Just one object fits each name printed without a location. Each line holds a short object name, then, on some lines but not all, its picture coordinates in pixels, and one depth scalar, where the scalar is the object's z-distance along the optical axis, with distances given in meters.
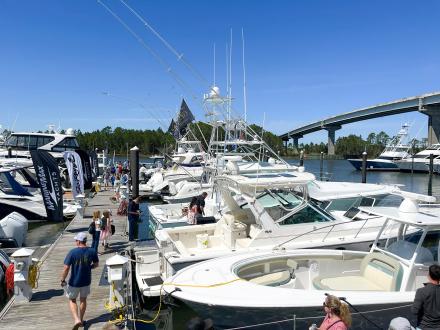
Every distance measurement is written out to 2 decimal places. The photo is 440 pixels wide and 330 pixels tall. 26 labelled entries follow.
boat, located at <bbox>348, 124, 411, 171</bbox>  72.56
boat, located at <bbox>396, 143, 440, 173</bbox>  67.31
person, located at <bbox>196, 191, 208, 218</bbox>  14.35
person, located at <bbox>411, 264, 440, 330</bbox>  5.11
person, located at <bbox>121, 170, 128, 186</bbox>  28.02
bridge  70.12
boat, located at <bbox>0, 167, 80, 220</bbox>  18.38
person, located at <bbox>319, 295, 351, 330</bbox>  4.89
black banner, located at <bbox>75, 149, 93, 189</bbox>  28.25
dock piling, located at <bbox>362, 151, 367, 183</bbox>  29.70
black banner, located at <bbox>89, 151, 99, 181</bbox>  37.37
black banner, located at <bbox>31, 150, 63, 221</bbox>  15.80
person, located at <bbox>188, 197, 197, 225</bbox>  13.95
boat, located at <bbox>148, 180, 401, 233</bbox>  15.34
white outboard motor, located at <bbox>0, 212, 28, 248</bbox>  13.25
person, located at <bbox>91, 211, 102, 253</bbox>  10.46
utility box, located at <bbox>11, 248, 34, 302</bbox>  7.76
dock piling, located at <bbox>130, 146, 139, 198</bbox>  19.73
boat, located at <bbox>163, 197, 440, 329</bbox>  6.44
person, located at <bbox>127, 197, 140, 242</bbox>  13.43
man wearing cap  6.60
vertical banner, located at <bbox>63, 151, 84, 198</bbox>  18.48
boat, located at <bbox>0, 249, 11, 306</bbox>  9.55
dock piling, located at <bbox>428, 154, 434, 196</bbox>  26.40
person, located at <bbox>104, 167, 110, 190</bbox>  32.44
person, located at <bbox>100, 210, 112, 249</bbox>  11.85
